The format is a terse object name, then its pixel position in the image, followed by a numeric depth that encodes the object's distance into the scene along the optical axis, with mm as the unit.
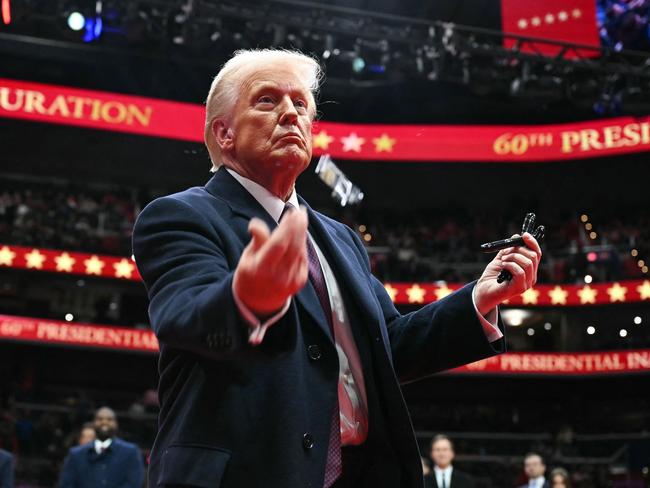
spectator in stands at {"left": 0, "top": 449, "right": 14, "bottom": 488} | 5887
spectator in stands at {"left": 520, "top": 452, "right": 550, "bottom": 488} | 7922
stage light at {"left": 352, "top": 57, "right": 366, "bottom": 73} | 12131
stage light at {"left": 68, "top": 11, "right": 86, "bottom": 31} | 10961
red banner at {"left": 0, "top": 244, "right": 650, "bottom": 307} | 15258
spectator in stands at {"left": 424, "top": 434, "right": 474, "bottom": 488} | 7098
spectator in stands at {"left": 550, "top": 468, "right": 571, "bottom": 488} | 7621
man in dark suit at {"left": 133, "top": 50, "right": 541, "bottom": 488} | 1243
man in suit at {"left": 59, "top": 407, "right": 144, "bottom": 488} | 6168
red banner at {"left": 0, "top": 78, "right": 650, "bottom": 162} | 15922
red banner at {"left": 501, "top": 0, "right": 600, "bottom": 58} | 11539
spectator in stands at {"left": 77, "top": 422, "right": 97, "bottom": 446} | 7181
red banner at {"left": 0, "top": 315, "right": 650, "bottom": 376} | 14656
